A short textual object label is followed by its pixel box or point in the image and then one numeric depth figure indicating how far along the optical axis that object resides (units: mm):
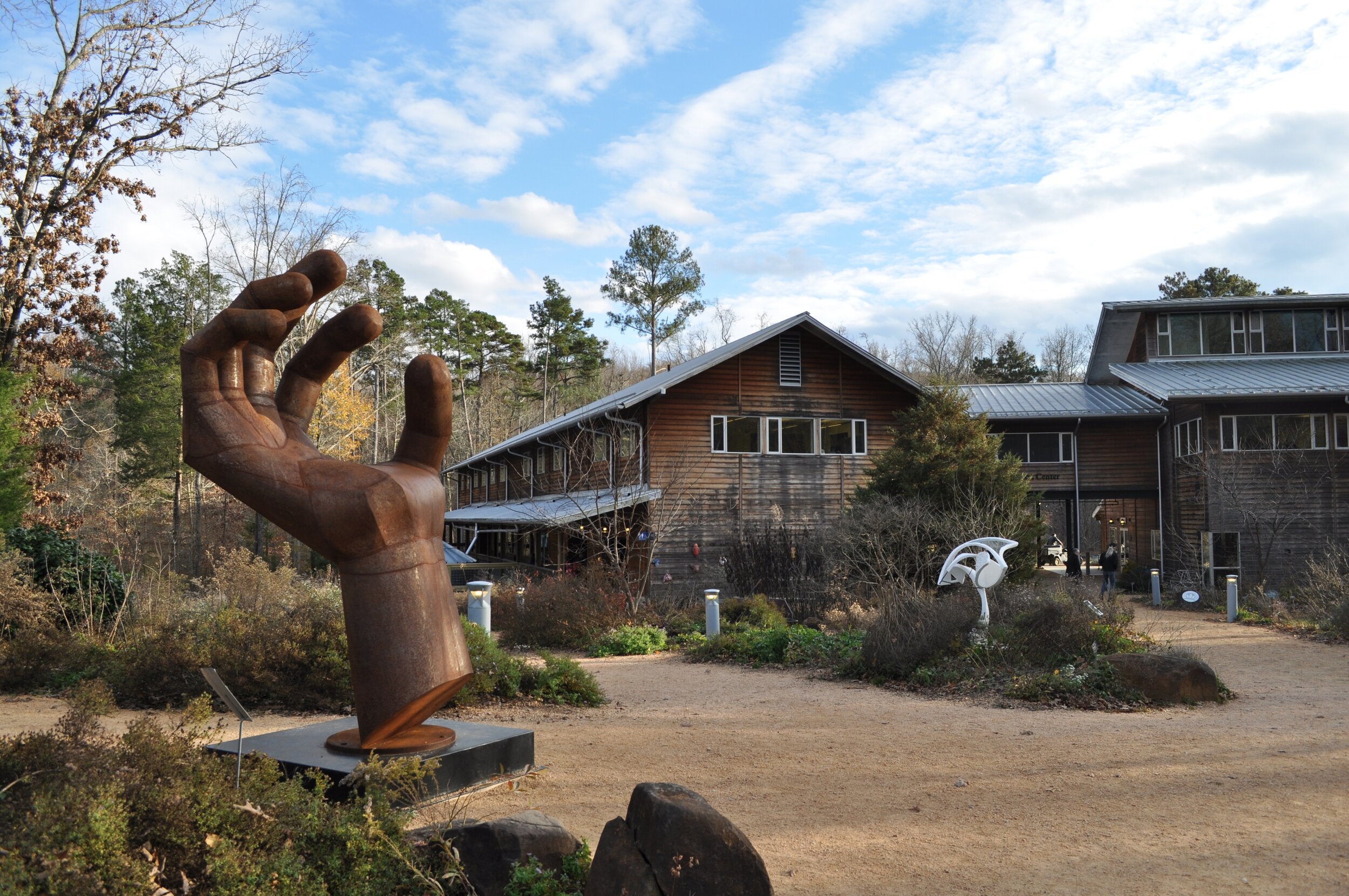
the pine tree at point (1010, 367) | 51719
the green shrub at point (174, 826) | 3385
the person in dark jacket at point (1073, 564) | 27188
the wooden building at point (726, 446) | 23453
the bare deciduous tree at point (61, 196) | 17281
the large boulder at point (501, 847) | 4215
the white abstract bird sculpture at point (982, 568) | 11758
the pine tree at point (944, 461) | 19438
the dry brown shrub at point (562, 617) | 15102
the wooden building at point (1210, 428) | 24656
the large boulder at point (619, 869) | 3758
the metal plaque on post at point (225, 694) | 4285
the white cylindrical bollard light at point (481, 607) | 13758
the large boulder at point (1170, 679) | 9727
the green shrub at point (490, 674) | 9609
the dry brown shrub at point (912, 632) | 11352
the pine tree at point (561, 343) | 50000
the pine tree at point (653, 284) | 45906
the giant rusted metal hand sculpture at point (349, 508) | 5914
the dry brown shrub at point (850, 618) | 14789
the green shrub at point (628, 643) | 14461
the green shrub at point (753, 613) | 15798
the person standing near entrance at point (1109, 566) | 23938
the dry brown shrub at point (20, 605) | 11305
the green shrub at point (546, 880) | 4098
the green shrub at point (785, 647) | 12703
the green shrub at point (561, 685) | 10031
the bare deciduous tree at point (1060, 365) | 57938
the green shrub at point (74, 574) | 12438
